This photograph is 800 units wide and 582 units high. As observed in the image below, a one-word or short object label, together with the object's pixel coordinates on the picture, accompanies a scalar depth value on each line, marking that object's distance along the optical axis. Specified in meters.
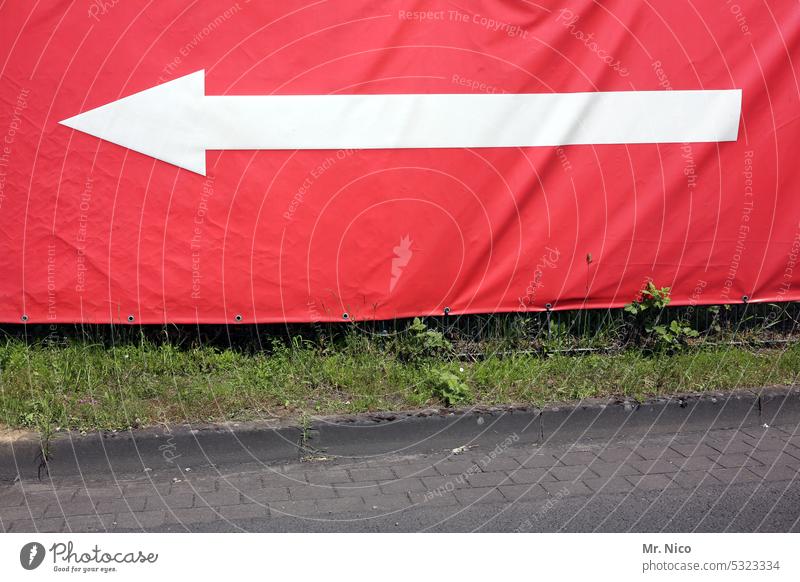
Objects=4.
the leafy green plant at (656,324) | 5.61
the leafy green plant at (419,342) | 5.46
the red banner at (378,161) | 5.07
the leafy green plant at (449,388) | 5.04
